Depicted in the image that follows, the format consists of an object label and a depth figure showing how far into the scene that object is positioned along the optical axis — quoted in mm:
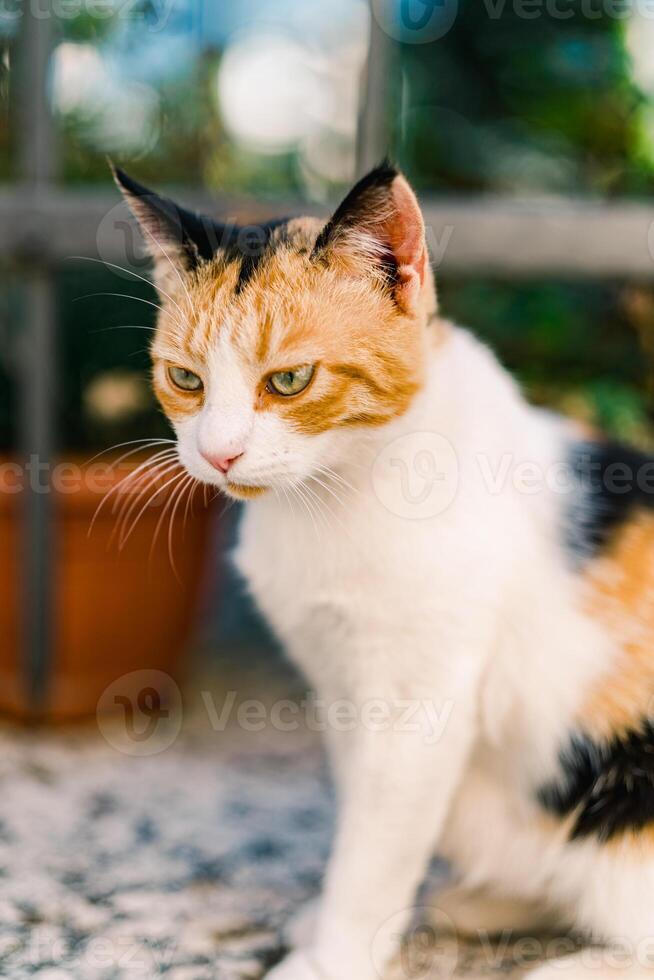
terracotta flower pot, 1307
